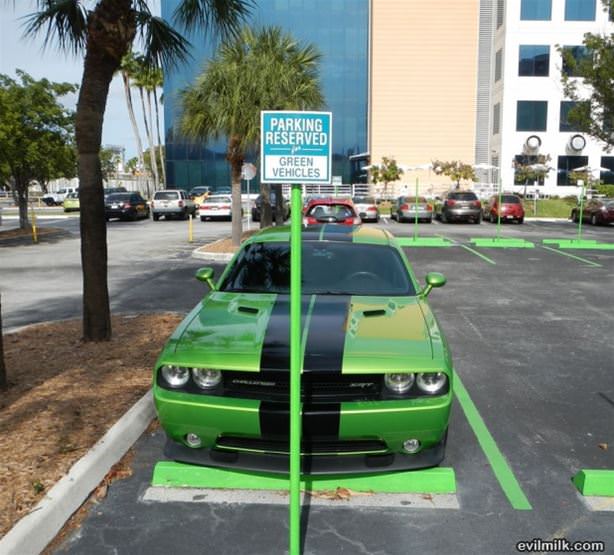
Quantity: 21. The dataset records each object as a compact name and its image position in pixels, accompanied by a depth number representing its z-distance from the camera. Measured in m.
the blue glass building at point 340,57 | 57.12
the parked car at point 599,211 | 30.06
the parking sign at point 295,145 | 3.05
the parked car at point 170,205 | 34.78
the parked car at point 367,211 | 32.38
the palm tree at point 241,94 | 17.02
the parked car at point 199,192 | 46.47
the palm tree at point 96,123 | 6.78
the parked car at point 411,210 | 31.34
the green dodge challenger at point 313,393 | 3.64
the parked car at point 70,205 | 43.00
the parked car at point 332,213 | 16.80
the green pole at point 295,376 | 3.00
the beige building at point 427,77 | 52.53
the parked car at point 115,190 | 49.99
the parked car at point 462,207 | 30.59
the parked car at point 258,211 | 31.90
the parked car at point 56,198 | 55.31
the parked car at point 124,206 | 33.44
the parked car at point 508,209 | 30.84
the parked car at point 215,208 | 32.88
